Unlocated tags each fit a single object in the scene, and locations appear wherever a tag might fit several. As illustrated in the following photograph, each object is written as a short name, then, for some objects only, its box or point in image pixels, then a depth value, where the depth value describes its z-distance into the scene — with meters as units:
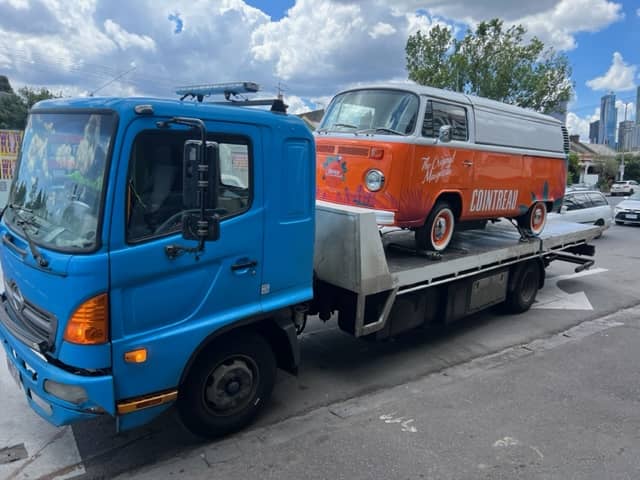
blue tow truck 3.02
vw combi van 5.59
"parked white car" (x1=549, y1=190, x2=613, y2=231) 15.39
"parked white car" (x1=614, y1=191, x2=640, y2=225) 19.23
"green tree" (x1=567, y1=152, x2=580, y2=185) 50.06
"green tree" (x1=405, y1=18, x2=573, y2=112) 24.80
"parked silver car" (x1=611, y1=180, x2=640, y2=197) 46.16
